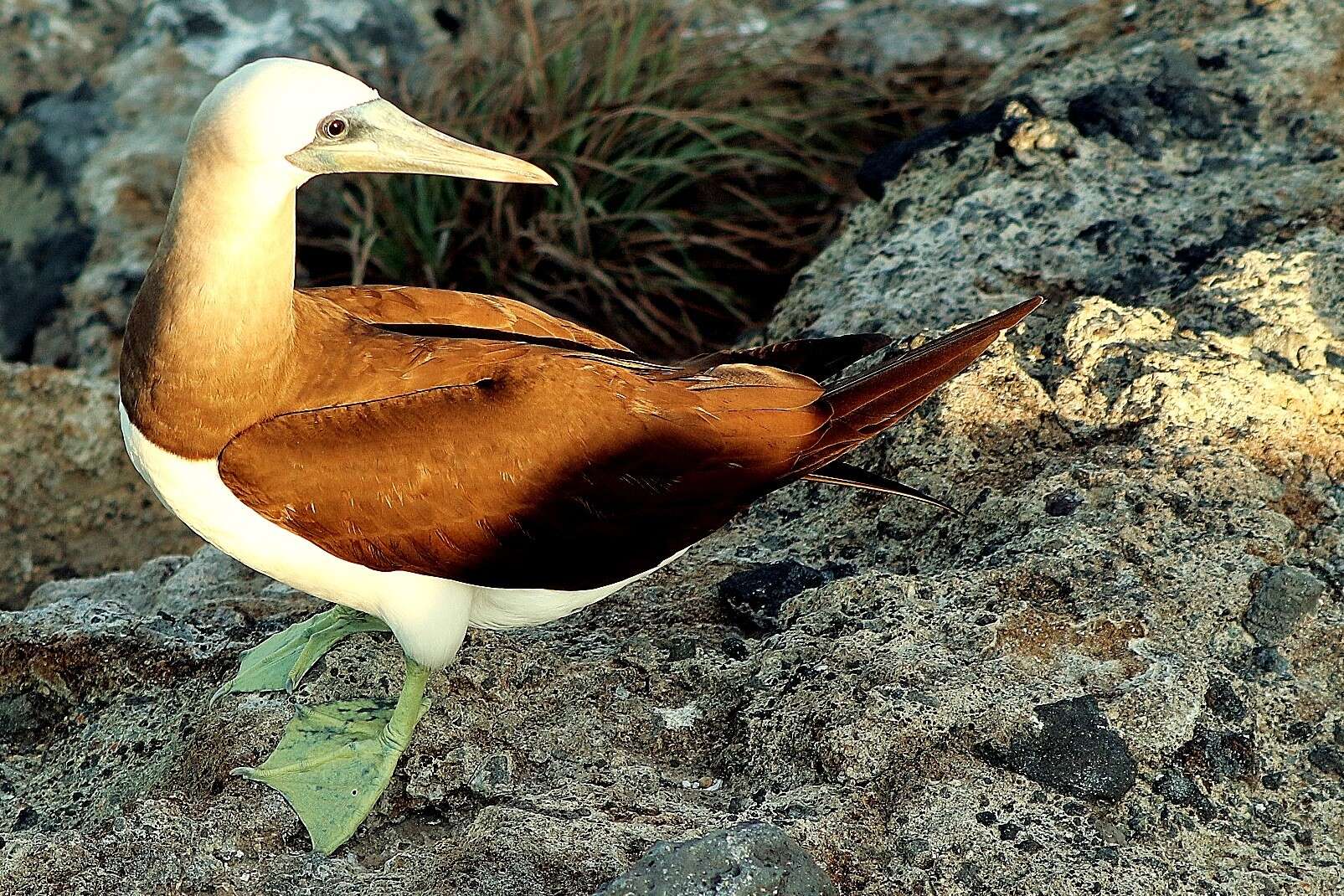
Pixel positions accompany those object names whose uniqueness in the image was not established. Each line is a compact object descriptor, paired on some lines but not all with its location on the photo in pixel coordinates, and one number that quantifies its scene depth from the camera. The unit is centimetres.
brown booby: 531
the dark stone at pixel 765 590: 652
